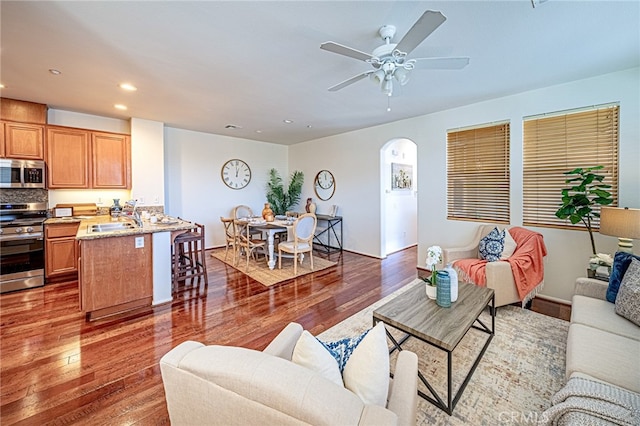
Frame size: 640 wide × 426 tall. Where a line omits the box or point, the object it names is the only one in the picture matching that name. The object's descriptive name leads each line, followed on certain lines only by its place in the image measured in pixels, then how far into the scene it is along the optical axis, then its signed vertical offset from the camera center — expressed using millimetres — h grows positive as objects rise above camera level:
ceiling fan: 1670 +1115
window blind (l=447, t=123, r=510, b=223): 3609 +488
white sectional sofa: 1079 -849
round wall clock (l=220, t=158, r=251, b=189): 6065 +828
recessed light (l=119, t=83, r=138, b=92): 3053 +1474
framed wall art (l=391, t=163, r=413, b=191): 5545 +688
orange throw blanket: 2832 -673
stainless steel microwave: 3477 +499
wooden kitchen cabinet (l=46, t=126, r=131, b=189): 3920 +807
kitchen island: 2674 -643
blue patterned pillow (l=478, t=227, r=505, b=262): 3104 -478
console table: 5891 -654
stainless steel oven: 3375 -507
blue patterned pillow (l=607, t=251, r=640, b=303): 1988 -517
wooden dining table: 4281 -339
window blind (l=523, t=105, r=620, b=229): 2857 +624
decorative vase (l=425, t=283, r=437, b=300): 2158 -713
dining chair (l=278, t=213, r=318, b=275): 4121 -504
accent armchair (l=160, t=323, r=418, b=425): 689 -527
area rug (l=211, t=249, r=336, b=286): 3963 -1044
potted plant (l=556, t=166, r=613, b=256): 2631 +61
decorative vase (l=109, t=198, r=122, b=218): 4412 -3
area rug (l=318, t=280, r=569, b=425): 1590 -1233
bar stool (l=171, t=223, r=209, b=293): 3508 -825
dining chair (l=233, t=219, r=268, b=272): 4359 -555
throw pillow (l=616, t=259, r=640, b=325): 1724 -617
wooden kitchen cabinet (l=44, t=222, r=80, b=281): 3723 -610
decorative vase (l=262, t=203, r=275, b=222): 4697 -131
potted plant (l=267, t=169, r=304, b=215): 6699 +411
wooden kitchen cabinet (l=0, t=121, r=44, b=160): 3537 +968
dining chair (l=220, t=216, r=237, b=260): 4707 -522
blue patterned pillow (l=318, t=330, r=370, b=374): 1055 -601
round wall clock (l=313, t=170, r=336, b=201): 6086 +554
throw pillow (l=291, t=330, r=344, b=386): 941 -562
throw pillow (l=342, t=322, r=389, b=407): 933 -607
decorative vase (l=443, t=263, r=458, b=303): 2080 -621
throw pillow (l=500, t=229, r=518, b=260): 3111 -485
